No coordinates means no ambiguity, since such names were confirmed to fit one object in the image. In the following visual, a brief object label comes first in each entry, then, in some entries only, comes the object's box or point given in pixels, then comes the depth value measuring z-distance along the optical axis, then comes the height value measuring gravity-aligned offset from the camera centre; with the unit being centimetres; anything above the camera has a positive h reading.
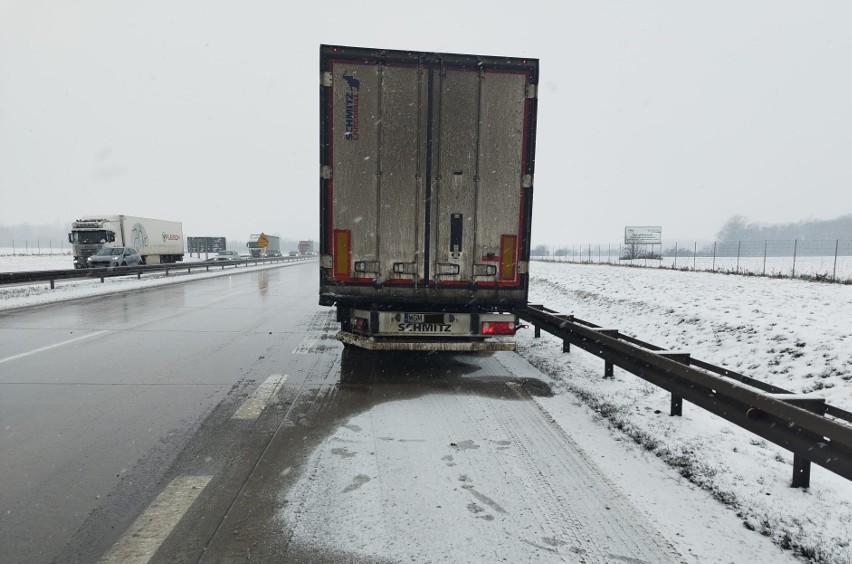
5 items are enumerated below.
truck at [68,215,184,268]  3016 +16
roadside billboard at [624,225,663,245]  6325 +171
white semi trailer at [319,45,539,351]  627 +82
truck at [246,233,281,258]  6118 -84
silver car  2695 -112
